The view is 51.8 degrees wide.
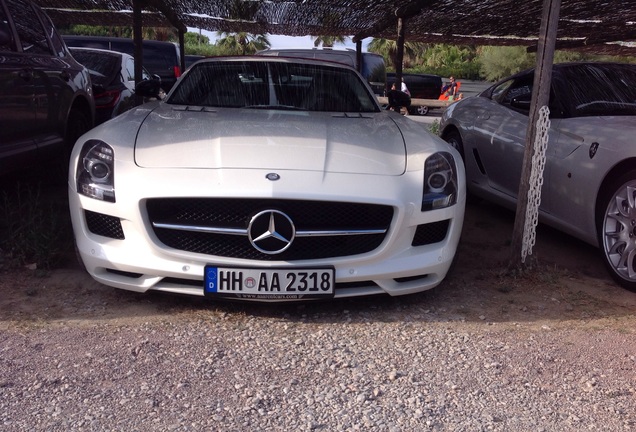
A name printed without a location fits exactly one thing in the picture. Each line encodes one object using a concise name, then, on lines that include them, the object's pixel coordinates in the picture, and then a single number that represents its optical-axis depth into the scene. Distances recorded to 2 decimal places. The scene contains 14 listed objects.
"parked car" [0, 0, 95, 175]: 4.63
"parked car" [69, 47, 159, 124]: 7.81
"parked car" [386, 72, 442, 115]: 28.84
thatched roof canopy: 7.50
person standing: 26.34
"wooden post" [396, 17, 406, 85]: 7.98
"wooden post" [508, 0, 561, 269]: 4.21
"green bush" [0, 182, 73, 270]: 4.13
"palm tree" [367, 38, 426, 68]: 44.25
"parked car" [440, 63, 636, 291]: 4.05
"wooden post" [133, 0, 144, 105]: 7.29
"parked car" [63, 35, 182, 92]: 13.03
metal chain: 4.28
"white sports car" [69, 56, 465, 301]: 3.28
